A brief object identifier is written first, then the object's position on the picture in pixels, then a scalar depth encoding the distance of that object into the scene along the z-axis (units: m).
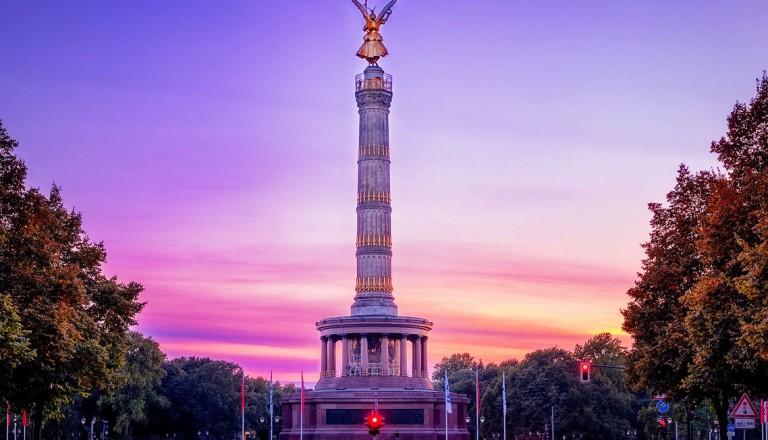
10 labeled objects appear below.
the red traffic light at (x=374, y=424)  57.84
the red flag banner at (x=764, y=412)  46.62
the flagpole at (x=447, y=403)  91.04
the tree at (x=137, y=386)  122.75
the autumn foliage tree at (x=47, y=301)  45.66
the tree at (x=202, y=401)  138.62
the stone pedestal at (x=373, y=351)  96.75
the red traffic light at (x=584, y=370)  58.28
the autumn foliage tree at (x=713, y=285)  40.72
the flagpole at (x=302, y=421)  93.53
